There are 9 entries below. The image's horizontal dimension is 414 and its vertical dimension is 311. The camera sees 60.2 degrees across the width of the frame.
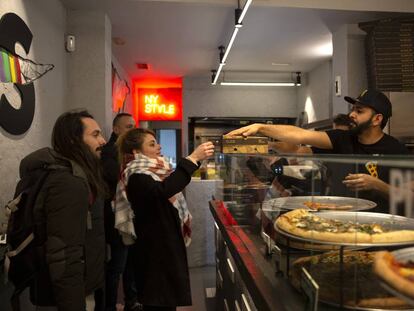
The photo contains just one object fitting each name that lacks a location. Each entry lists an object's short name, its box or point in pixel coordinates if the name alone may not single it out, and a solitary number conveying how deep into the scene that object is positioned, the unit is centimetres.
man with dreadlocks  162
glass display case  77
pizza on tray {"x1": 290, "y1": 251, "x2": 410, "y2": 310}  79
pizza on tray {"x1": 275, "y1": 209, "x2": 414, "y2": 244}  90
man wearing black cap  232
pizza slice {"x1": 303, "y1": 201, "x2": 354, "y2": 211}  117
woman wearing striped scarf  237
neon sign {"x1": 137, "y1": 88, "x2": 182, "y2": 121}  851
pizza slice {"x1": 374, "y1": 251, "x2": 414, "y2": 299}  65
